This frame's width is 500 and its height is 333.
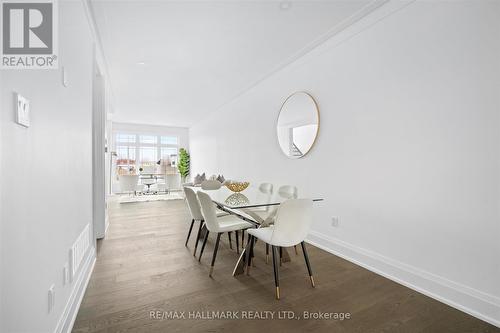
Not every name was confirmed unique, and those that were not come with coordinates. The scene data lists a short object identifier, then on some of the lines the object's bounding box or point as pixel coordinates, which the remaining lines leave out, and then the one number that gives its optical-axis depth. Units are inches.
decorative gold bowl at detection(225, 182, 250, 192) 119.5
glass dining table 96.3
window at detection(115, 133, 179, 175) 386.0
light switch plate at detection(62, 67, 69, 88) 61.6
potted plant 411.5
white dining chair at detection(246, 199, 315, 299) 78.7
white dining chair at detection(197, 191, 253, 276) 91.9
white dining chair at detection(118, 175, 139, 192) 298.0
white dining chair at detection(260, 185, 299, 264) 103.1
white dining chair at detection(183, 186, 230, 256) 109.1
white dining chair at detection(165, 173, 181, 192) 332.2
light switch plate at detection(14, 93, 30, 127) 37.5
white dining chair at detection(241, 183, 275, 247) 102.7
